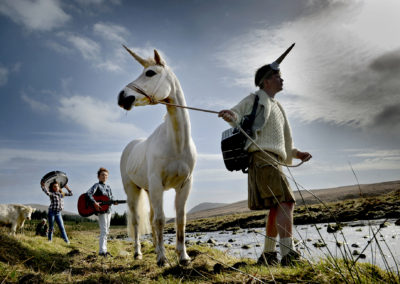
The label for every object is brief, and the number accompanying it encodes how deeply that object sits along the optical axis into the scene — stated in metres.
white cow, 9.92
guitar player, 6.60
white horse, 4.25
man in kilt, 3.48
